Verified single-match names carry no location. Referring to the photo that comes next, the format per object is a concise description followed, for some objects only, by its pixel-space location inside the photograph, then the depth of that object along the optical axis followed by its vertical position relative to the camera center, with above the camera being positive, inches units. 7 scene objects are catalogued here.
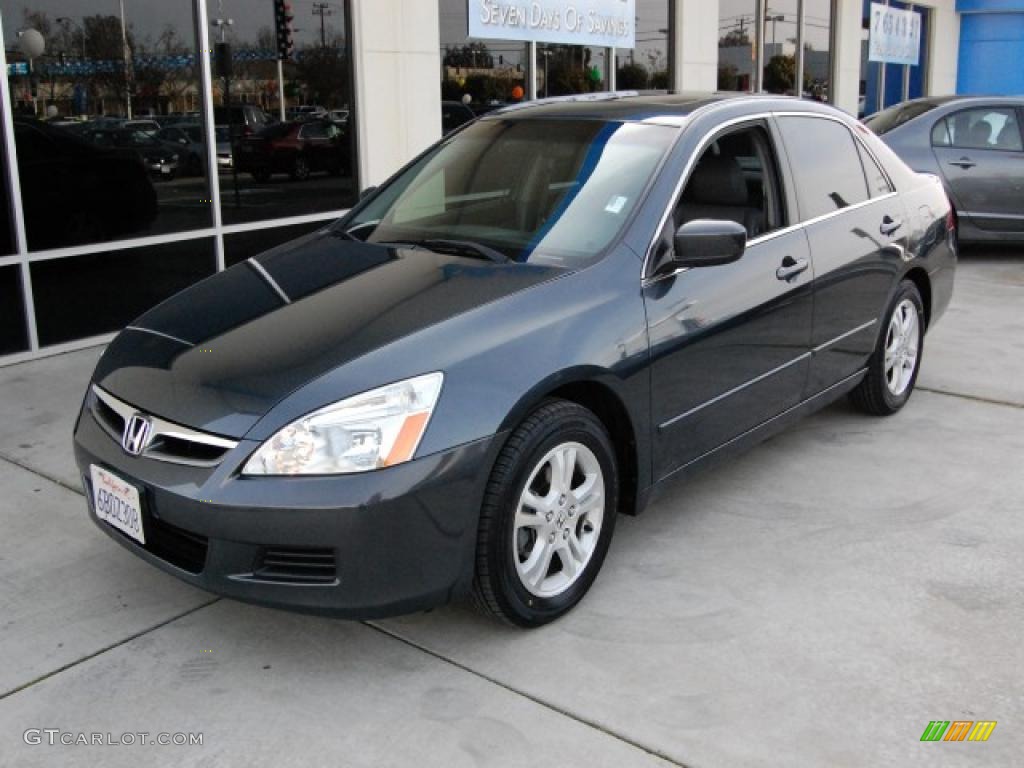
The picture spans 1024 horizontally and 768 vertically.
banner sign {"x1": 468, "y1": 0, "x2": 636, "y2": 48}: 396.5 +32.8
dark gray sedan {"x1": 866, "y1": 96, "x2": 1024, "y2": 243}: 399.9 -19.2
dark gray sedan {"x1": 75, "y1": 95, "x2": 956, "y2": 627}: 119.2 -30.5
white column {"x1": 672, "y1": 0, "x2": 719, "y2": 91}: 497.7 +27.4
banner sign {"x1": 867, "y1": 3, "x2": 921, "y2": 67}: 691.4 +41.8
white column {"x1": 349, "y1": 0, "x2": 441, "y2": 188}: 351.6 +9.3
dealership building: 268.4 +0.7
